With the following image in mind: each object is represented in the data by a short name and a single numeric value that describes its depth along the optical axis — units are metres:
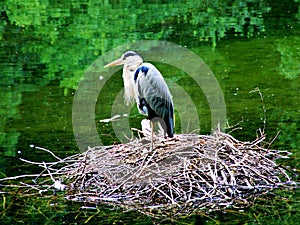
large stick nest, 13.47
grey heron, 14.98
